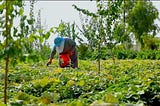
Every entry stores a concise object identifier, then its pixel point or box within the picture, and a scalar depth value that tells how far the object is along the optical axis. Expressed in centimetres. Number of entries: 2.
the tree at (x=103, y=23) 1384
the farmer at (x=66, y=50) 1521
